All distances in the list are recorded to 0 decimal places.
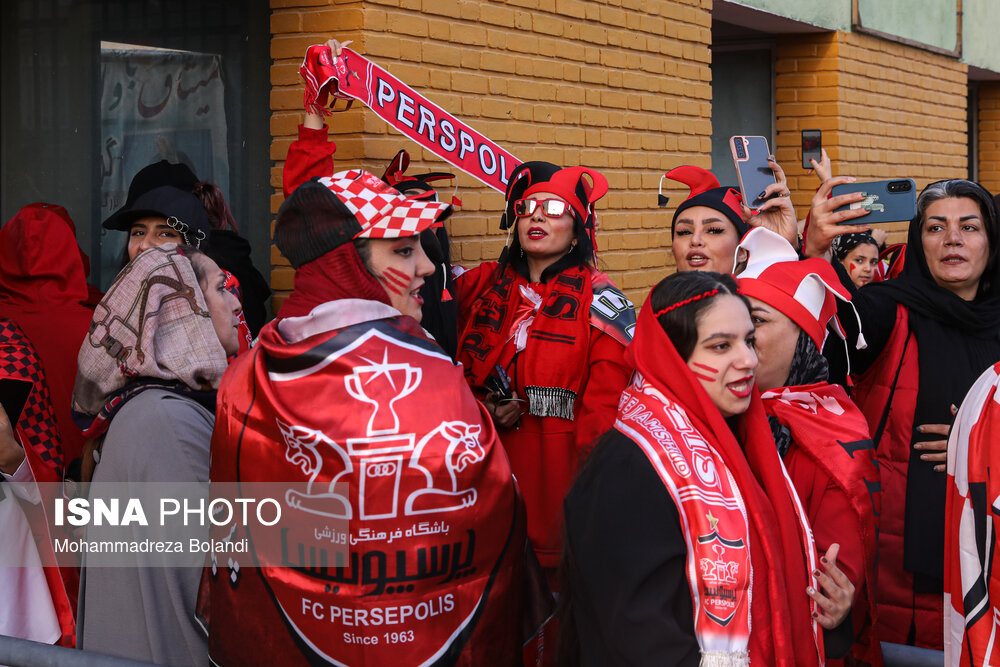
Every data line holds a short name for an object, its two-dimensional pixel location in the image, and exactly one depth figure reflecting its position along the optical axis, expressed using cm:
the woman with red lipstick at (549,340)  380
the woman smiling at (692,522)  217
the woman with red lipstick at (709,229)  399
